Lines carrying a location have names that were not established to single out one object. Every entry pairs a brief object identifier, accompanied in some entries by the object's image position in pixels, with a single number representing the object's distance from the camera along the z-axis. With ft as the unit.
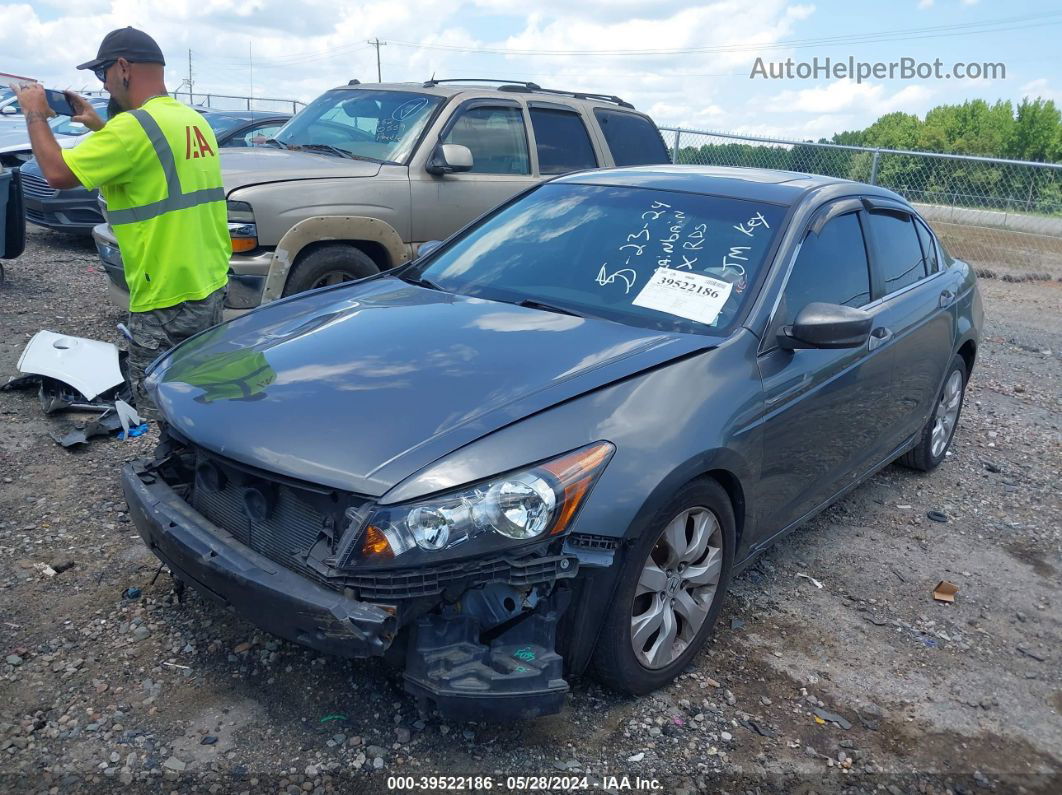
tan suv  18.31
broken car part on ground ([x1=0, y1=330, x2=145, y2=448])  15.96
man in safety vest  12.02
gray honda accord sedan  7.96
